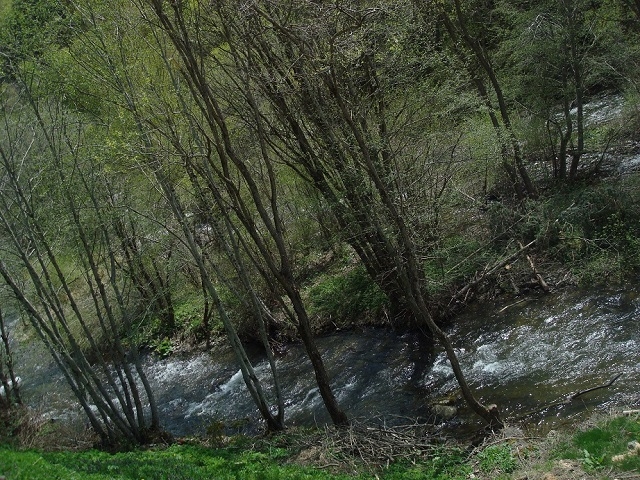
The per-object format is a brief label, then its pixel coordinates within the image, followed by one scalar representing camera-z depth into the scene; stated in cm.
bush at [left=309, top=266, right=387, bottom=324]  1345
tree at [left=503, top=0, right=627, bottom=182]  1280
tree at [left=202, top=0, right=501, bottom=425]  796
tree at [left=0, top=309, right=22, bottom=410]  1219
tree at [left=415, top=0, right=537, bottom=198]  1288
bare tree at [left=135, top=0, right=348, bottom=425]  834
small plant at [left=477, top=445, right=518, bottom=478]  639
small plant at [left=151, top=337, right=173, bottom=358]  1589
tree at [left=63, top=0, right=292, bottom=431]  939
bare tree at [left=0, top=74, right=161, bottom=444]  985
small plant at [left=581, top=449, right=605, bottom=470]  556
